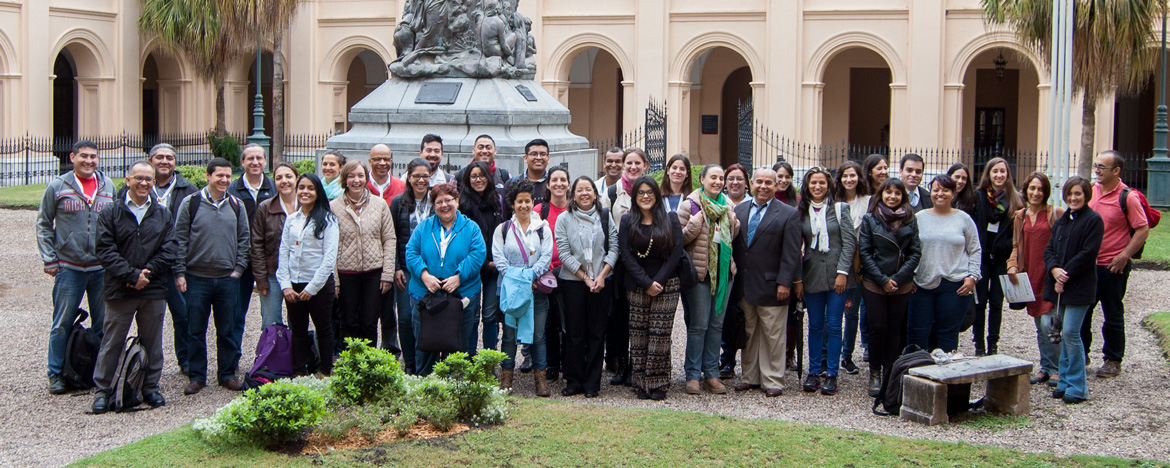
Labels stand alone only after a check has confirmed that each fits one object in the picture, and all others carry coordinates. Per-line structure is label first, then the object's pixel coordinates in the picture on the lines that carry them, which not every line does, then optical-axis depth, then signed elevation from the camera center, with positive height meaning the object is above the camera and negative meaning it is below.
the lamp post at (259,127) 25.09 +1.58
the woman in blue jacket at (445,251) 7.28 -0.30
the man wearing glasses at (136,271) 6.80 -0.42
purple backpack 7.25 -0.94
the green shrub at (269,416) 5.82 -1.08
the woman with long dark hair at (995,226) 8.27 -0.13
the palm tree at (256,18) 25.35 +3.97
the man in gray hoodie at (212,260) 7.31 -0.38
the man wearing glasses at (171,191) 7.43 +0.05
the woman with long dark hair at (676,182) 7.76 +0.15
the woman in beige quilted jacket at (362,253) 7.55 -0.33
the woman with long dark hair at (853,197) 7.84 +0.07
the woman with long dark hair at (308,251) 7.29 -0.31
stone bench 6.71 -1.05
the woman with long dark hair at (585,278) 7.35 -0.47
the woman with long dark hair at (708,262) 7.38 -0.36
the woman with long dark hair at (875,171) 8.23 +0.25
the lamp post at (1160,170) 19.88 +0.68
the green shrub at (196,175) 20.20 +0.42
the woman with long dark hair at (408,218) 7.84 -0.11
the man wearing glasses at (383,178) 8.52 +0.17
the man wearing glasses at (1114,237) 7.62 -0.18
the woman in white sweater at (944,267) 7.36 -0.37
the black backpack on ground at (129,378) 6.92 -1.06
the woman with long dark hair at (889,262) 7.31 -0.34
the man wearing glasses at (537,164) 8.27 +0.28
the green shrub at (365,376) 6.41 -0.96
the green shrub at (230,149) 25.84 +1.12
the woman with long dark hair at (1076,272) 7.27 -0.39
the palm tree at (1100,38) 17.98 +2.70
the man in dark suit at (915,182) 8.27 +0.18
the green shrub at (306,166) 20.72 +0.62
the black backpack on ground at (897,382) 6.96 -1.04
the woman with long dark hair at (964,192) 8.19 +0.11
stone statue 11.94 +1.68
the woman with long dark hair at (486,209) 7.82 -0.05
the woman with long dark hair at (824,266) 7.52 -0.38
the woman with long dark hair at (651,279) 7.21 -0.46
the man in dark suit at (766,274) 7.40 -0.43
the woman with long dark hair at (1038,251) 7.73 -0.28
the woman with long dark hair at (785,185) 8.00 +0.14
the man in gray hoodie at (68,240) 7.41 -0.27
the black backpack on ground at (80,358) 7.34 -1.00
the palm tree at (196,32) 26.17 +3.75
